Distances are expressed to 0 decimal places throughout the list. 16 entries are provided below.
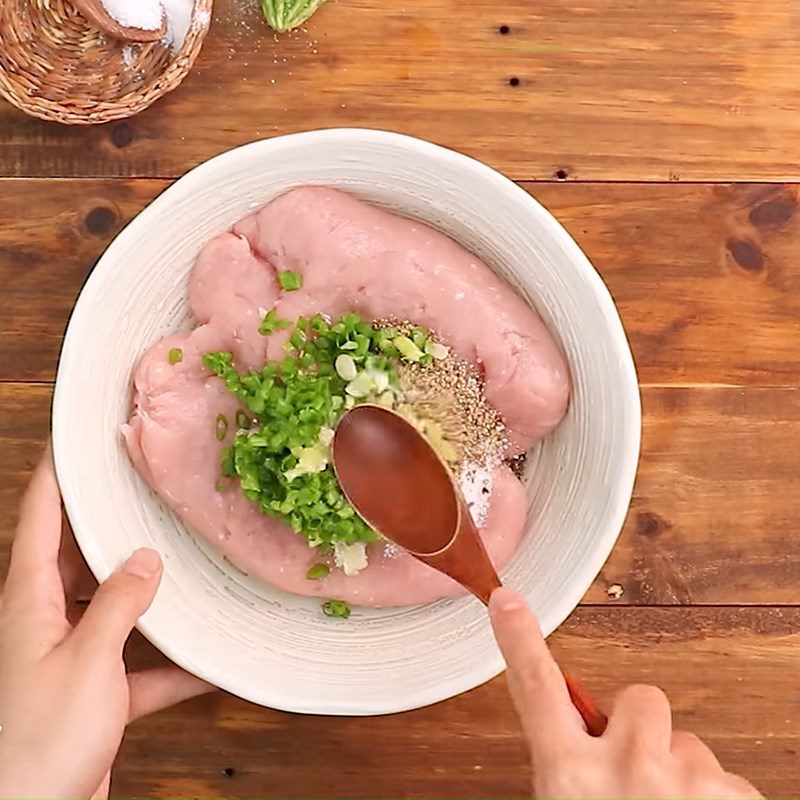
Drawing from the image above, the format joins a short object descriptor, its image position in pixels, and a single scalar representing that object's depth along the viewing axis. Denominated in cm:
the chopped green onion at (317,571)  65
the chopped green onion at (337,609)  66
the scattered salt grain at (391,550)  65
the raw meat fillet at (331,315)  64
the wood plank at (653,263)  69
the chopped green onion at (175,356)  65
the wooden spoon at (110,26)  68
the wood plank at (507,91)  70
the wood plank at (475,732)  70
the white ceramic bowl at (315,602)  62
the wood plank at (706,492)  69
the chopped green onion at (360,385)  64
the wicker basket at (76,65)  68
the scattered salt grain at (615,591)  69
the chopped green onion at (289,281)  65
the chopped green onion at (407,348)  64
